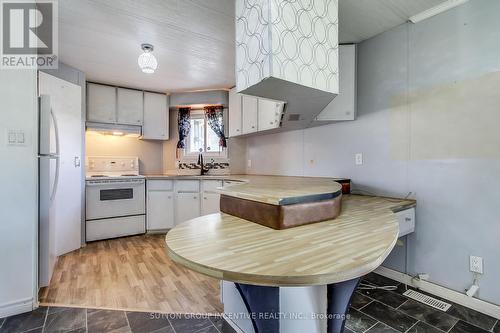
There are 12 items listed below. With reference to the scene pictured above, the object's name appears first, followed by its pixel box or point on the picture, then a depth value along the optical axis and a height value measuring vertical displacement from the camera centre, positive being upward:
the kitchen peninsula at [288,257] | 0.71 -0.31
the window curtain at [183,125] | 4.30 +0.69
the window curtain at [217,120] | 4.18 +0.76
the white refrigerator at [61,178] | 1.92 -0.16
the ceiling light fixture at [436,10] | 1.82 +1.22
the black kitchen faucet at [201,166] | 4.21 -0.04
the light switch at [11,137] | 1.72 +0.18
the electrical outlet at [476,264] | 1.74 -0.72
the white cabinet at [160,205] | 3.72 -0.65
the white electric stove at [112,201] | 3.31 -0.54
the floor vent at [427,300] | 1.78 -1.04
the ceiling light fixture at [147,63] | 2.21 +0.92
